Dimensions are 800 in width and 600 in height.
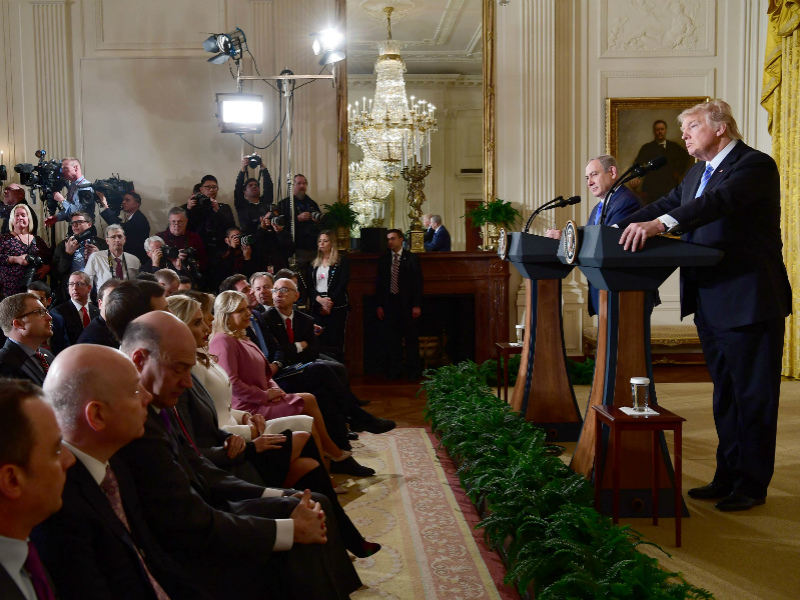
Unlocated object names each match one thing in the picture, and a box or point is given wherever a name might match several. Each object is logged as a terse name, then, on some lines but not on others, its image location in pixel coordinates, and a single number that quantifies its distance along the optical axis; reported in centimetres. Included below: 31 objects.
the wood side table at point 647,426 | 306
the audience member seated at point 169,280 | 470
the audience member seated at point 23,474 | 123
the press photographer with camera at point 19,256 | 662
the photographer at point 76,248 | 689
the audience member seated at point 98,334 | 382
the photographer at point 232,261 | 737
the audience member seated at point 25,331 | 358
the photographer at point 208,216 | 770
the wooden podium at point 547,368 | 482
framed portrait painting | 875
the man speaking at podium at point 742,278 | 336
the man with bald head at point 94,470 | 150
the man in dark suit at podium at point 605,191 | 426
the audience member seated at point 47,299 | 529
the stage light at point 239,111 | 767
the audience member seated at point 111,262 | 662
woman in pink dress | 395
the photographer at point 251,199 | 784
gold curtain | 769
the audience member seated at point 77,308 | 550
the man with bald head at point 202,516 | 194
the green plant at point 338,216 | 816
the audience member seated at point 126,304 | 250
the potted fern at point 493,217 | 842
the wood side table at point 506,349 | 530
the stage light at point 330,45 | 750
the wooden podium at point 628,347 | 333
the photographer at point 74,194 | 727
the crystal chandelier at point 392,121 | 848
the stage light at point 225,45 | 745
